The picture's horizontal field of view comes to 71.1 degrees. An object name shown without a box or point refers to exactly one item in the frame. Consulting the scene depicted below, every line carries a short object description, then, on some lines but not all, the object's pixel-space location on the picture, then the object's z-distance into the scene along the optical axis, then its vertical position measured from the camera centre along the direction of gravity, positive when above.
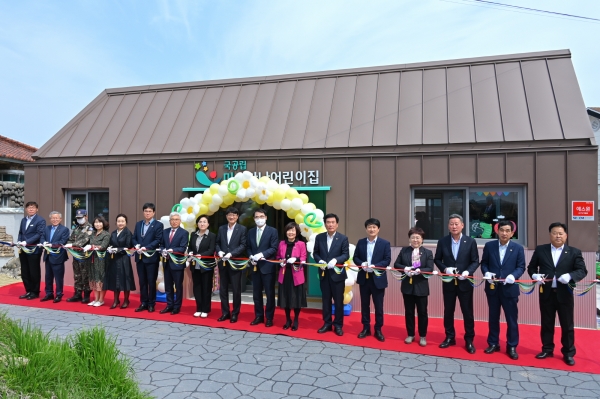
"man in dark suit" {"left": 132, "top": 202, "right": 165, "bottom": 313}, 6.50 -0.77
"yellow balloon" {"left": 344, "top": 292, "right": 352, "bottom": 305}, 6.27 -1.37
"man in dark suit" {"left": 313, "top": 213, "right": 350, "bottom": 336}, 5.53 -0.86
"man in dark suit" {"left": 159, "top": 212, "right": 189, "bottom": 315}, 6.33 -0.78
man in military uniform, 6.88 -0.87
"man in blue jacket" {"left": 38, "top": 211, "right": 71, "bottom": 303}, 7.10 -0.80
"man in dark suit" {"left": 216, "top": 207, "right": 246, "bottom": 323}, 5.98 -0.69
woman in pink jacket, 5.67 -0.91
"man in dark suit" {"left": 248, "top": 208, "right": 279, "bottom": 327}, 5.84 -0.82
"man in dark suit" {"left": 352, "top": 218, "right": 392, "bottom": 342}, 5.33 -0.89
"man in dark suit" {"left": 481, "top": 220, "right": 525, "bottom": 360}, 4.70 -0.92
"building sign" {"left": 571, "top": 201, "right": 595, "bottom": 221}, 5.82 -0.09
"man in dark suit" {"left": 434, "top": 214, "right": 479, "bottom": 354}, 4.91 -0.79
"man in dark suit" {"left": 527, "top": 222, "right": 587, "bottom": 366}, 4.54 -0.88
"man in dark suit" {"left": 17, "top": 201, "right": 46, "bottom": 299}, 7.29 -0.75
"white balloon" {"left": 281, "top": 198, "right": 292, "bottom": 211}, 6.24 +0.04
